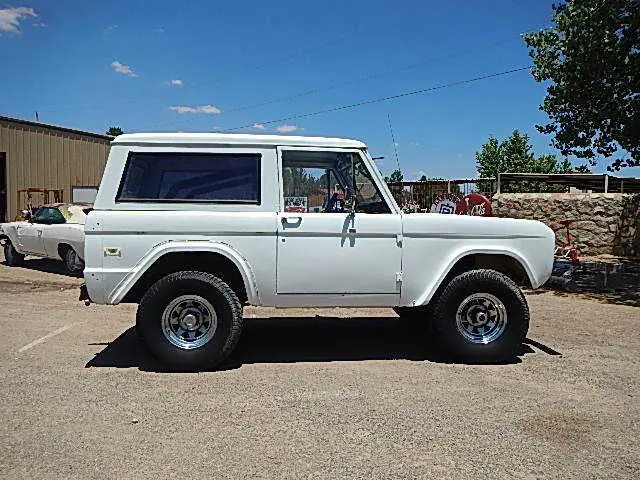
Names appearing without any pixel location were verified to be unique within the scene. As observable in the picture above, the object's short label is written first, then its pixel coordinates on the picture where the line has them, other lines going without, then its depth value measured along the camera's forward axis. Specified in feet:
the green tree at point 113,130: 179.30
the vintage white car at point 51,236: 38.29
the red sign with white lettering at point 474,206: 26.40
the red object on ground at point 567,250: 39.81
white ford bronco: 17.62
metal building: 69.10
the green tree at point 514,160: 146.51
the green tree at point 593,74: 35.09
